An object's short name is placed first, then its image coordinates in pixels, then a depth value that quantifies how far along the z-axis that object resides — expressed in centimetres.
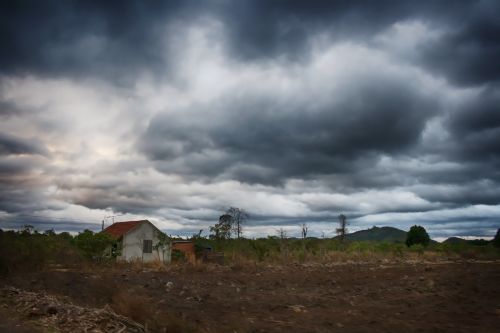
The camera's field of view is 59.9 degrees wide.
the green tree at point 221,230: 3578
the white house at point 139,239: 3803
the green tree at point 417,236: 5238
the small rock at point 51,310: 626
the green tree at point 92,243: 2406
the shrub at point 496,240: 4103
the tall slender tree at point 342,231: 4619
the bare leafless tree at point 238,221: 3718
